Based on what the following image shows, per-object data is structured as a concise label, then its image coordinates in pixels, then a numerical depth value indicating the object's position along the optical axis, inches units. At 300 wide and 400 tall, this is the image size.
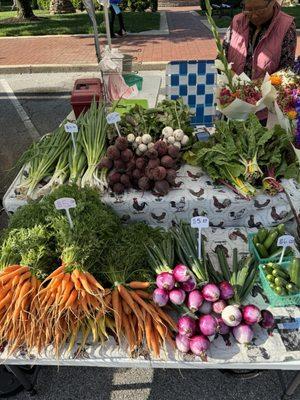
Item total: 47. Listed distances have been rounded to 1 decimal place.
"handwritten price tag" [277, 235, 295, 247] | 71.6
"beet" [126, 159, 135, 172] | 91.1
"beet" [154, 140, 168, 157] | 91.0
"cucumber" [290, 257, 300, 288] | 71.0
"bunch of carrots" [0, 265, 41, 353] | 66.9
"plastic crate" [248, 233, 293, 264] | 77.5
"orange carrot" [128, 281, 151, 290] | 72.2
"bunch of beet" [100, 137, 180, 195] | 89.0
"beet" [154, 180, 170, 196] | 88.7
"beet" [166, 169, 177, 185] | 89.5
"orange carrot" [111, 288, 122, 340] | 66.9
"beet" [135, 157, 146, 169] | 89.6
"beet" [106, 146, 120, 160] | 91.2
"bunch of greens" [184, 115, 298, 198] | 88.1
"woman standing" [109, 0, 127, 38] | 373.7
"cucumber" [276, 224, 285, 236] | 80.9
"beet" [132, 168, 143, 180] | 90.4
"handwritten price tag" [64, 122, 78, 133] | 97.3
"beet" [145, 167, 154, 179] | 88.0
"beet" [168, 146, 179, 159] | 91.7
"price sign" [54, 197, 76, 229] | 72.9
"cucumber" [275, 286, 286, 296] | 70.1
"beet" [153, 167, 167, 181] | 87.3
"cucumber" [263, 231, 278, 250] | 79.0
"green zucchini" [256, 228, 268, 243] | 81.3
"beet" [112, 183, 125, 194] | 91.4
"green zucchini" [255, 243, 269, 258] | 79.8
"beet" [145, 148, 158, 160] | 89.2
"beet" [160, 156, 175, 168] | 89.3
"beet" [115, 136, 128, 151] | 91.7
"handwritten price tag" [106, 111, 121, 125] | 96.3
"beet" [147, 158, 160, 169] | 88.3
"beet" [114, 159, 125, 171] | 91.3
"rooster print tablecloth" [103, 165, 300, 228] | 89.9
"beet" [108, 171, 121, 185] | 91.7
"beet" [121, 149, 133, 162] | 90.8
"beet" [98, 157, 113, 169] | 93.4
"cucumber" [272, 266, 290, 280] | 72.5
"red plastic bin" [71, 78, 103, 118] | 135.6
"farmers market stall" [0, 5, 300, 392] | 66.1
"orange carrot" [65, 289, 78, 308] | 66.2
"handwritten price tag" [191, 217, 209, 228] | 72.1
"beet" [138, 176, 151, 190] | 89.0
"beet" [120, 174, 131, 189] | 91.3
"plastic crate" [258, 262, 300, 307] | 70.4
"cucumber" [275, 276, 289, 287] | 70.7
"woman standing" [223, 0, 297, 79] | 103.8
